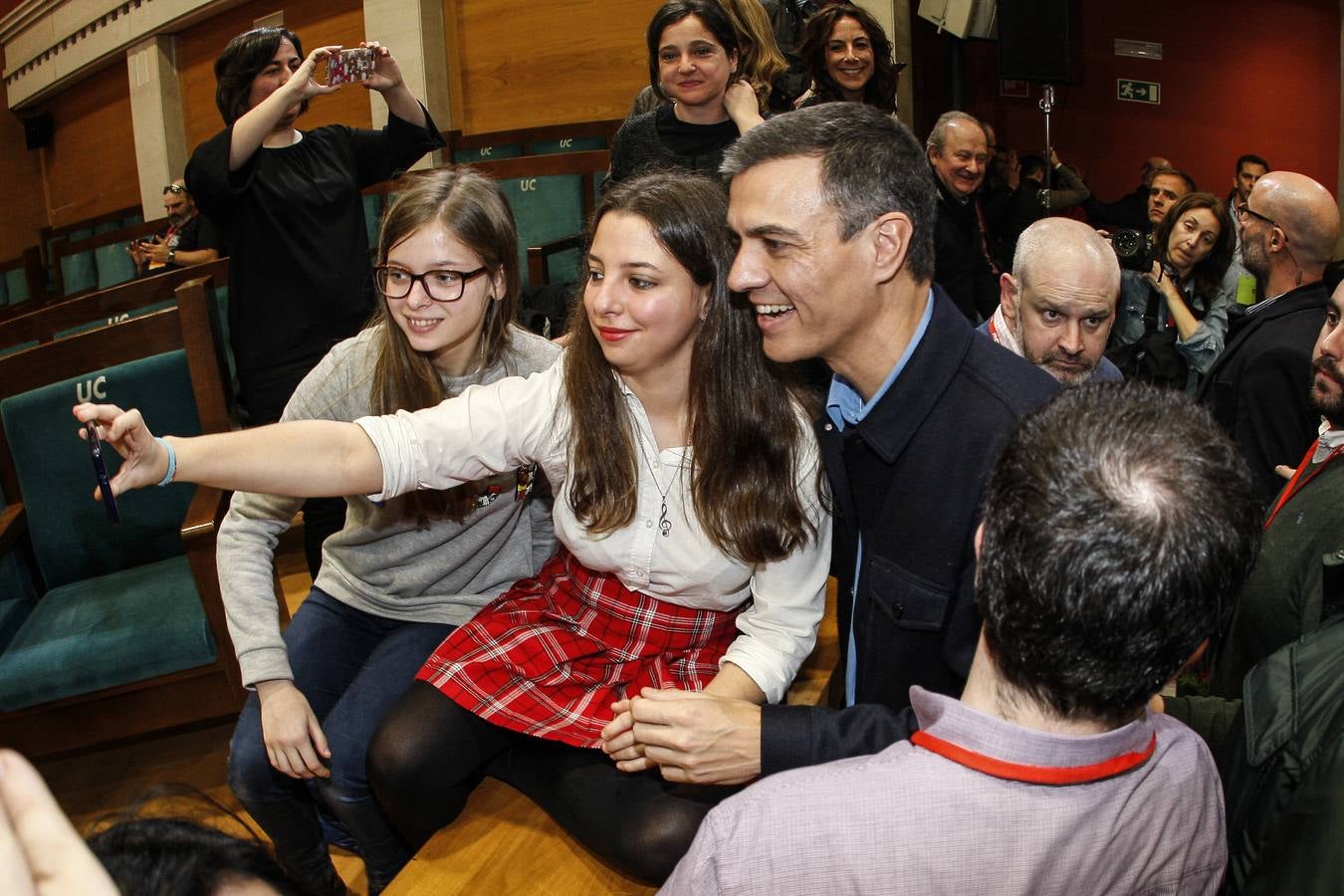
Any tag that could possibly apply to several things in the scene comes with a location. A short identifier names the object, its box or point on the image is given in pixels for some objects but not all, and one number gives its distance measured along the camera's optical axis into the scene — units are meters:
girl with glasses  1.70
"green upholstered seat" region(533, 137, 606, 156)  4.66
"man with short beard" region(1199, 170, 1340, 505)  2.42
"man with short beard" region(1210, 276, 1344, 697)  1.54
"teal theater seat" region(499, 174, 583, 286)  4.07
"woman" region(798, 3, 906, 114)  3.02
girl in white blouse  1.50
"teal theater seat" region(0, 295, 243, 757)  2.05
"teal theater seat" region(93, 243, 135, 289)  6.09
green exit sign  7.34
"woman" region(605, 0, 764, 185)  2.60
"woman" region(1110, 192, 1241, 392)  3.63
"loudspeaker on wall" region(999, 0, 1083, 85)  5.09
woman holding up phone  2.48
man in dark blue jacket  1.36
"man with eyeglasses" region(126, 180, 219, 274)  3.91
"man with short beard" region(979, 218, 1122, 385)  2.30
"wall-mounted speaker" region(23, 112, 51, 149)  9.91
